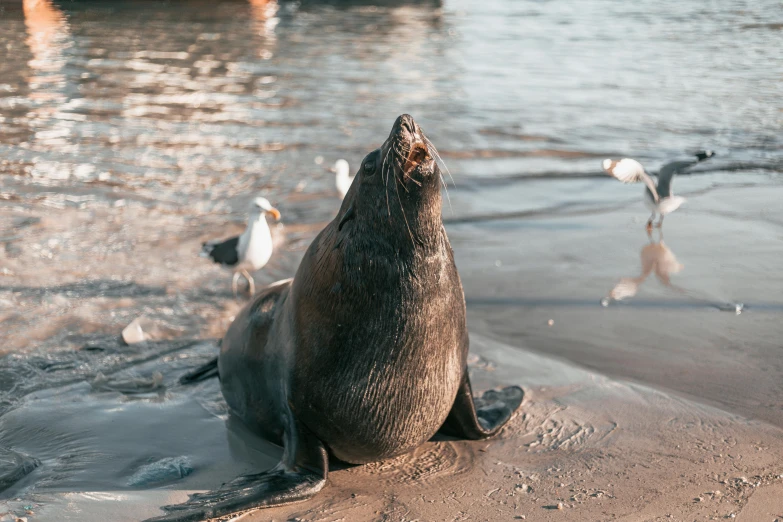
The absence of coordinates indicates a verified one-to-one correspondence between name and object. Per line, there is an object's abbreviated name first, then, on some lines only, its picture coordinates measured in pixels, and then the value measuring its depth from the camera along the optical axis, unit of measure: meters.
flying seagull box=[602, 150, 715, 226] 8.62
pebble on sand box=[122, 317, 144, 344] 5.98
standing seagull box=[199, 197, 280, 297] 7.26
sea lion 3.62
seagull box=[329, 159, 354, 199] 9.62
